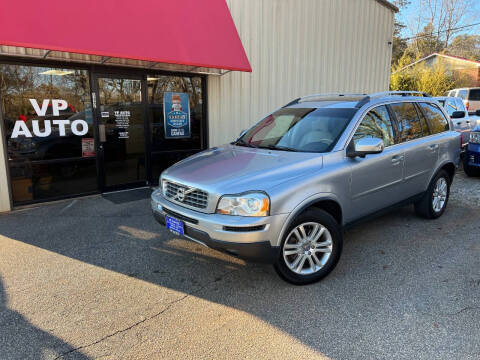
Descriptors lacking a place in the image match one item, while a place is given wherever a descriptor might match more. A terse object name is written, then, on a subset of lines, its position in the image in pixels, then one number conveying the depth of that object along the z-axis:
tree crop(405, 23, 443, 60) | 39.28
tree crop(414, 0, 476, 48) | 37.31
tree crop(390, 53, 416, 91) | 25.67
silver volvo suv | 3.14
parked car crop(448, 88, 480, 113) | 18.88
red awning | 4.86
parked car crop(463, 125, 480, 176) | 7.96
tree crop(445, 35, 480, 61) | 41.06
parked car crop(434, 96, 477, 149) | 10.78
